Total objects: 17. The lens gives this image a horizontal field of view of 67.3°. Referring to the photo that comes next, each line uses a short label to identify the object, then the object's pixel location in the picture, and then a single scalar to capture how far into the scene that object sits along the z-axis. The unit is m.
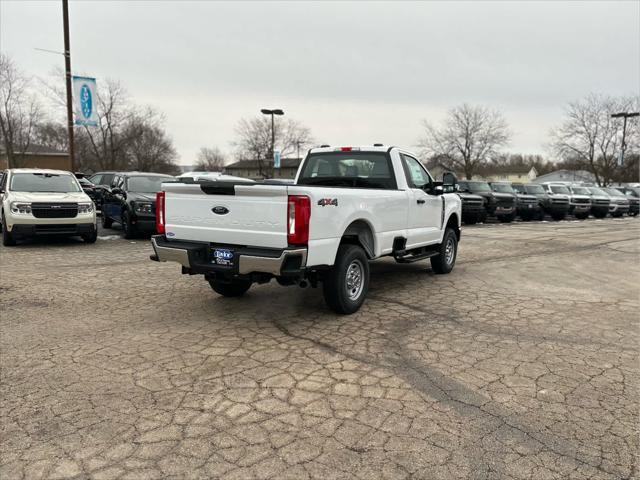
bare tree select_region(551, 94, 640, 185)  43.56
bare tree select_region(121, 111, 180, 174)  48.31
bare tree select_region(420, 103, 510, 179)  51.47
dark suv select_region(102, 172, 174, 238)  11.76
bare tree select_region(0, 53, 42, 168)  34.03
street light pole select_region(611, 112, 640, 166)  38.94
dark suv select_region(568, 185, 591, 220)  24.77
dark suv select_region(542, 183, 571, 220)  23.30
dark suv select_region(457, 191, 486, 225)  18.48
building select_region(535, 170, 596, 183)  53.81
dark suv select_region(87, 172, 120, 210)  14.88
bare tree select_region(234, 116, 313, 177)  53.56
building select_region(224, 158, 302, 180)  81.81
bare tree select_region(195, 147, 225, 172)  98.81
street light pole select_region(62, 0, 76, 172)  16.62
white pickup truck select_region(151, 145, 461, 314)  4.68
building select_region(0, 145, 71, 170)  47.30
